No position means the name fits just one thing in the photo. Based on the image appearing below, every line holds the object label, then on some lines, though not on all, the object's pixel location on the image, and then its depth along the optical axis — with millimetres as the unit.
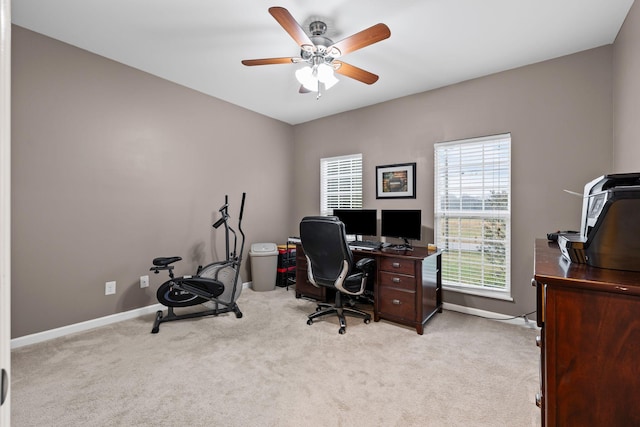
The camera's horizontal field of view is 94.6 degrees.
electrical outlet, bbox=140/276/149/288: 3289
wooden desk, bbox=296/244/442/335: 2893
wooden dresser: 826
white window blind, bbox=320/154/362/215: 4352
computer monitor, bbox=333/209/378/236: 3822
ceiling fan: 2020
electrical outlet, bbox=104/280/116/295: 3031
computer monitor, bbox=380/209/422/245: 3372
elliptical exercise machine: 3037
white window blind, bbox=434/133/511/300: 3162
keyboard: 3492
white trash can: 4223
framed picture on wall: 3785
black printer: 938
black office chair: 2836
